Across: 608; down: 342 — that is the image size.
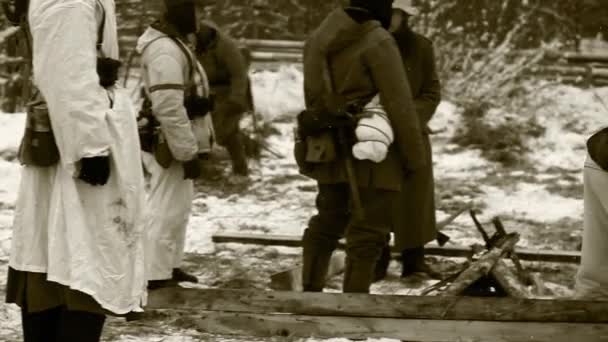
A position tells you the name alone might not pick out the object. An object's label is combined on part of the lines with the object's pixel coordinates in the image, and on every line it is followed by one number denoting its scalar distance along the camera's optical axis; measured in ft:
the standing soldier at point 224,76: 55.01
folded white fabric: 32.42
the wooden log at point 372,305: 31.09
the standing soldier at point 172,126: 34.30
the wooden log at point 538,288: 40.00
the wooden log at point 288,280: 39.09
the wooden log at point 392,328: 30.53
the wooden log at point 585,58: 111.96
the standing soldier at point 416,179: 39.17
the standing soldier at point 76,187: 21.50
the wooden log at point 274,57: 124.06
